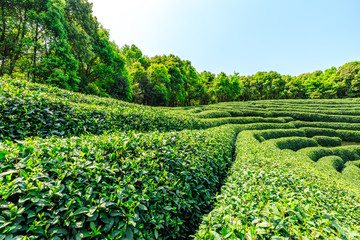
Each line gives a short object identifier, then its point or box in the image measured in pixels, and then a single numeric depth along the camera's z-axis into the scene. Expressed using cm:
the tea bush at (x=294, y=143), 1599
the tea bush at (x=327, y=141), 1966
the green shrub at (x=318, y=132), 2178
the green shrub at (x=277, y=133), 1664
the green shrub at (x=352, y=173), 1162
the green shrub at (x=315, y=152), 1483
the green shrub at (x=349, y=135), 2130
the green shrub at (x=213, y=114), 2166
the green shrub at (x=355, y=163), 1437
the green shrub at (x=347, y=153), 1614
